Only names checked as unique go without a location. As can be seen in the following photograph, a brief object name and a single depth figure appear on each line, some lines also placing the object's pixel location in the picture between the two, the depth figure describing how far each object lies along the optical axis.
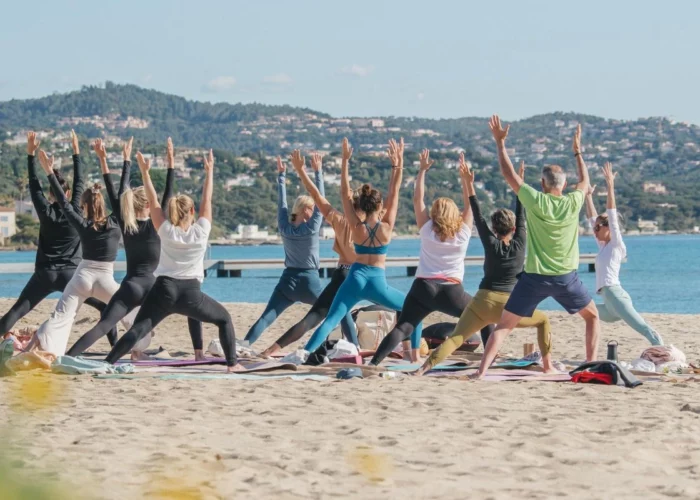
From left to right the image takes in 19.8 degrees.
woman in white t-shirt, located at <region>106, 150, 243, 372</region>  15.21
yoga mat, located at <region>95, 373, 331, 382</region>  15.44
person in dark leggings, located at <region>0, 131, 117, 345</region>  17.82
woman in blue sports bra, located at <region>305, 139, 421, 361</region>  15.96
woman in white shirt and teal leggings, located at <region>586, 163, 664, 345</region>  17.62
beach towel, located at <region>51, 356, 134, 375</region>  15.84
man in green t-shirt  14.24
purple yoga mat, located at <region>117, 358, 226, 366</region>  17.77
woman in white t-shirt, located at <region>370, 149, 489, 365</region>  15.78
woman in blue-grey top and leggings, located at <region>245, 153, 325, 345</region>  18.48
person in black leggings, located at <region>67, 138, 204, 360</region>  16.23
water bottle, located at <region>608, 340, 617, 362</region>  16.43
